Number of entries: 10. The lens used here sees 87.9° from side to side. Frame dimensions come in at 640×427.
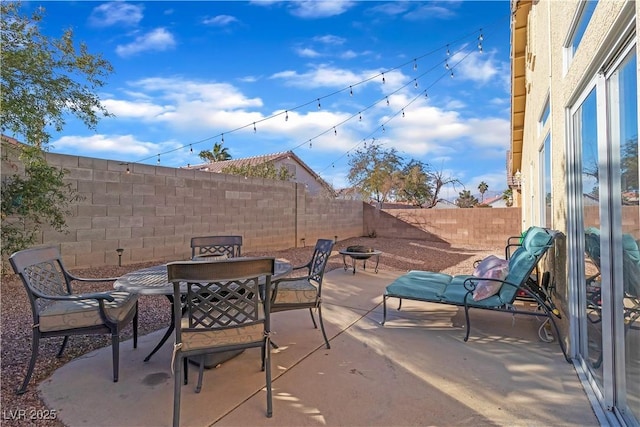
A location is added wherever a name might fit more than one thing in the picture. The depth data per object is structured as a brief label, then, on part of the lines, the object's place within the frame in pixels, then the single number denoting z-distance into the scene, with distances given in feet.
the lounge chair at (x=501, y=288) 10.36
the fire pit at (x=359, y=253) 21.86
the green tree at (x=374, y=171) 55.98
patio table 7.68
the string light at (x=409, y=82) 25.39
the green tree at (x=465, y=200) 88.83
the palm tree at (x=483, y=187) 129.41
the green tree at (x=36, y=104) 12.46
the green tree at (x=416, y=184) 59.41
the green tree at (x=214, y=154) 80.33
